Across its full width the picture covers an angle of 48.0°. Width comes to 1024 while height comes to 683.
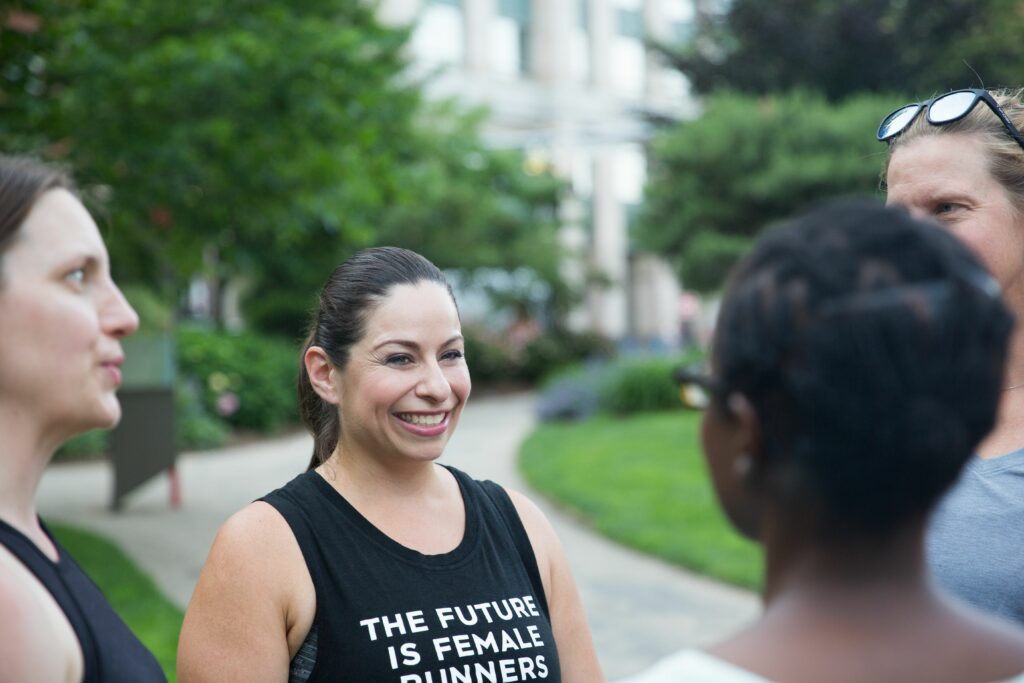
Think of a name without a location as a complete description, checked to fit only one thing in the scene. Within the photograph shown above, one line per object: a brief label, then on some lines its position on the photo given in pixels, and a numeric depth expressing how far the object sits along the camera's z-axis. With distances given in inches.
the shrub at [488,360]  1035.3
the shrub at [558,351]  1101.1
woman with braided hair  44.7
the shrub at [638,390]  785.6
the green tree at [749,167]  722.2
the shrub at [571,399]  779.4
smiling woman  88.0
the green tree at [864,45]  764.6
